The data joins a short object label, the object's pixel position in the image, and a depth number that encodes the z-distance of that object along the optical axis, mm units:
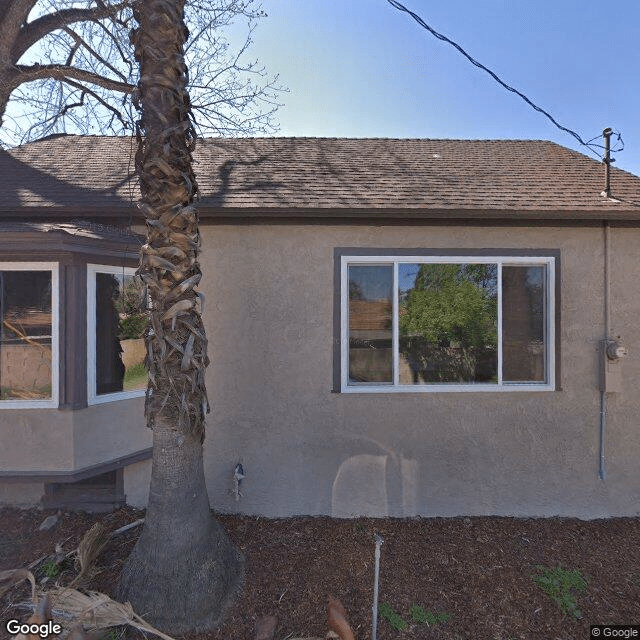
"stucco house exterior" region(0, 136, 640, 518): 4621
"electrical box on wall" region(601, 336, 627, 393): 4600
